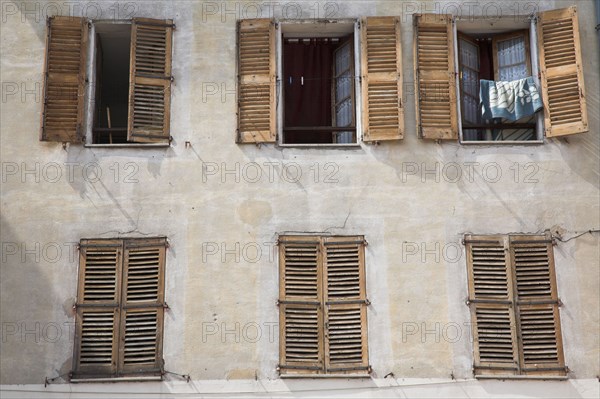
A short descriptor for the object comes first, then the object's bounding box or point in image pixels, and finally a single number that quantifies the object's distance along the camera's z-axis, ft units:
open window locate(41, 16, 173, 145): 45.03
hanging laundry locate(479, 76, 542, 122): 45.62
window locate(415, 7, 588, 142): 45.09
